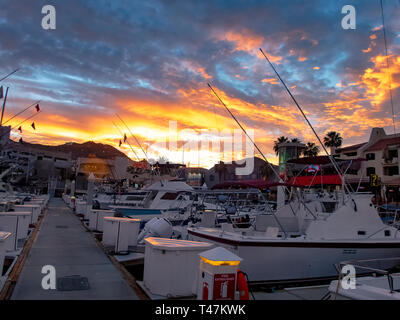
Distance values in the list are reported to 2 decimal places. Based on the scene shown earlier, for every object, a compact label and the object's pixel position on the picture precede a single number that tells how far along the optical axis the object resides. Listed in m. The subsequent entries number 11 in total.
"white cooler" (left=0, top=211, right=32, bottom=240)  10.90
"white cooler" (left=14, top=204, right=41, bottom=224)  15.74
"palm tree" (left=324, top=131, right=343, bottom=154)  59.66
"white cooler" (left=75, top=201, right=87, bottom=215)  22.70
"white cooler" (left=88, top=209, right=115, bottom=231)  14.74
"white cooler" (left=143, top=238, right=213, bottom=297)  5.93
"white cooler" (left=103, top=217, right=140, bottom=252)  9.92
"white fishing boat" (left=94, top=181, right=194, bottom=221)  19.30
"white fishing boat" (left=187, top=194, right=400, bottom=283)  8.68
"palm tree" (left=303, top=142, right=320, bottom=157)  61.78
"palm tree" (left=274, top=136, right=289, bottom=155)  67.44
